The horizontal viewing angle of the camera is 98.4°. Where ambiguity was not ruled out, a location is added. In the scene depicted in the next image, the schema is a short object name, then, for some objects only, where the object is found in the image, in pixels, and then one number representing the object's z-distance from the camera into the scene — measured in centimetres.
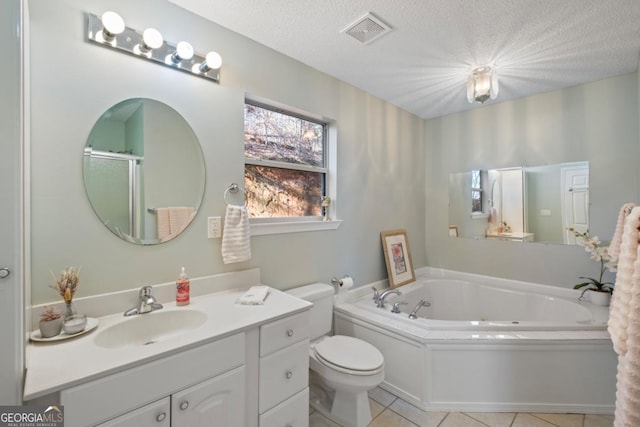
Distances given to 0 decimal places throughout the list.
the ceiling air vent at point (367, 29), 161
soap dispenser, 142
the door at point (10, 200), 71
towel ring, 170
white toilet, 158
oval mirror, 129
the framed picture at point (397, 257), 279
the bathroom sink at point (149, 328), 118
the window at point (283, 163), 194
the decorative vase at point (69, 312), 110
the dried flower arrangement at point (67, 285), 111
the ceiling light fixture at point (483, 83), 207
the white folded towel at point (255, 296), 144
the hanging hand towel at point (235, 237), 162
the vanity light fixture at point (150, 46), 125
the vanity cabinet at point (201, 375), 84
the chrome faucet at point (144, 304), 131
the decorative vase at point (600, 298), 217
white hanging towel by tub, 73
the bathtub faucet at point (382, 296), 233
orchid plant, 215
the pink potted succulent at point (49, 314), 106
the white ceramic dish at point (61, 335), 103
